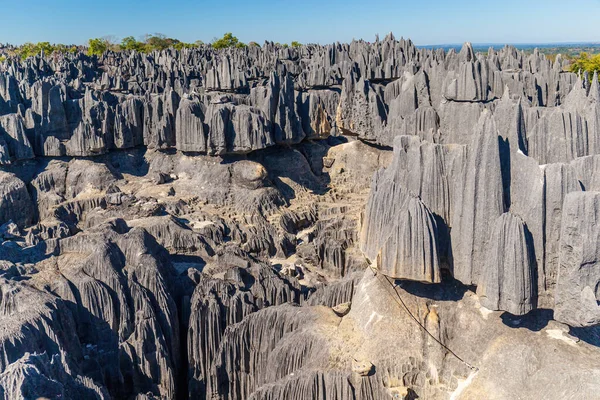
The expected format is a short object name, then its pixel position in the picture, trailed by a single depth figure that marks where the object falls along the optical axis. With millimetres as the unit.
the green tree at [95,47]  98875
